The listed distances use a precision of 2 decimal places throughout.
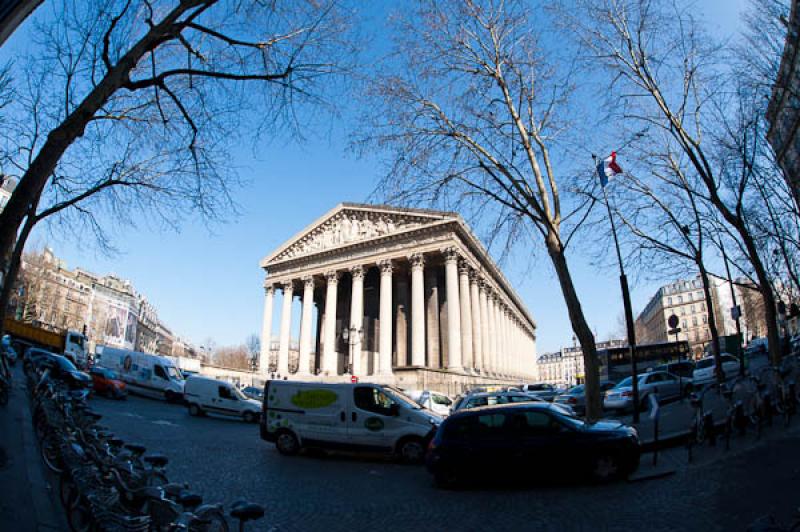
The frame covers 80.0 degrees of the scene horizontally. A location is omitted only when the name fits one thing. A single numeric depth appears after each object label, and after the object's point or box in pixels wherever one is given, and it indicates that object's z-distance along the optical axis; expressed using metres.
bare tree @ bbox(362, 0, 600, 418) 11.49
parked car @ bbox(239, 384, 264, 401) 28.82
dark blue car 7.67
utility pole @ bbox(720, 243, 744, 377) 23.42
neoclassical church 36.34
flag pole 12.87
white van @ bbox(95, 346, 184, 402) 26.53
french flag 13.17
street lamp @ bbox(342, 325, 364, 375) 31.84
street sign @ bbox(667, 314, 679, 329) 17.63
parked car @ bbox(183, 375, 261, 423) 21.53
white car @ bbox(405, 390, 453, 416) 19.05
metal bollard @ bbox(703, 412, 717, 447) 9.12
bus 35.88
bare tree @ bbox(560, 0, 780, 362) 13.34
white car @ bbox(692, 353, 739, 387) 25.12
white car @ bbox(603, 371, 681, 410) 17.30
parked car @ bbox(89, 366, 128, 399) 23.30
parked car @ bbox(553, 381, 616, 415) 19.72
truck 33.06
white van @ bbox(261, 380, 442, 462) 11.21
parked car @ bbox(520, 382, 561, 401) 24.98
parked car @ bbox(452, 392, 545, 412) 14.66
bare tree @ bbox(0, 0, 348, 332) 4.83
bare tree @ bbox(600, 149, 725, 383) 17.12
